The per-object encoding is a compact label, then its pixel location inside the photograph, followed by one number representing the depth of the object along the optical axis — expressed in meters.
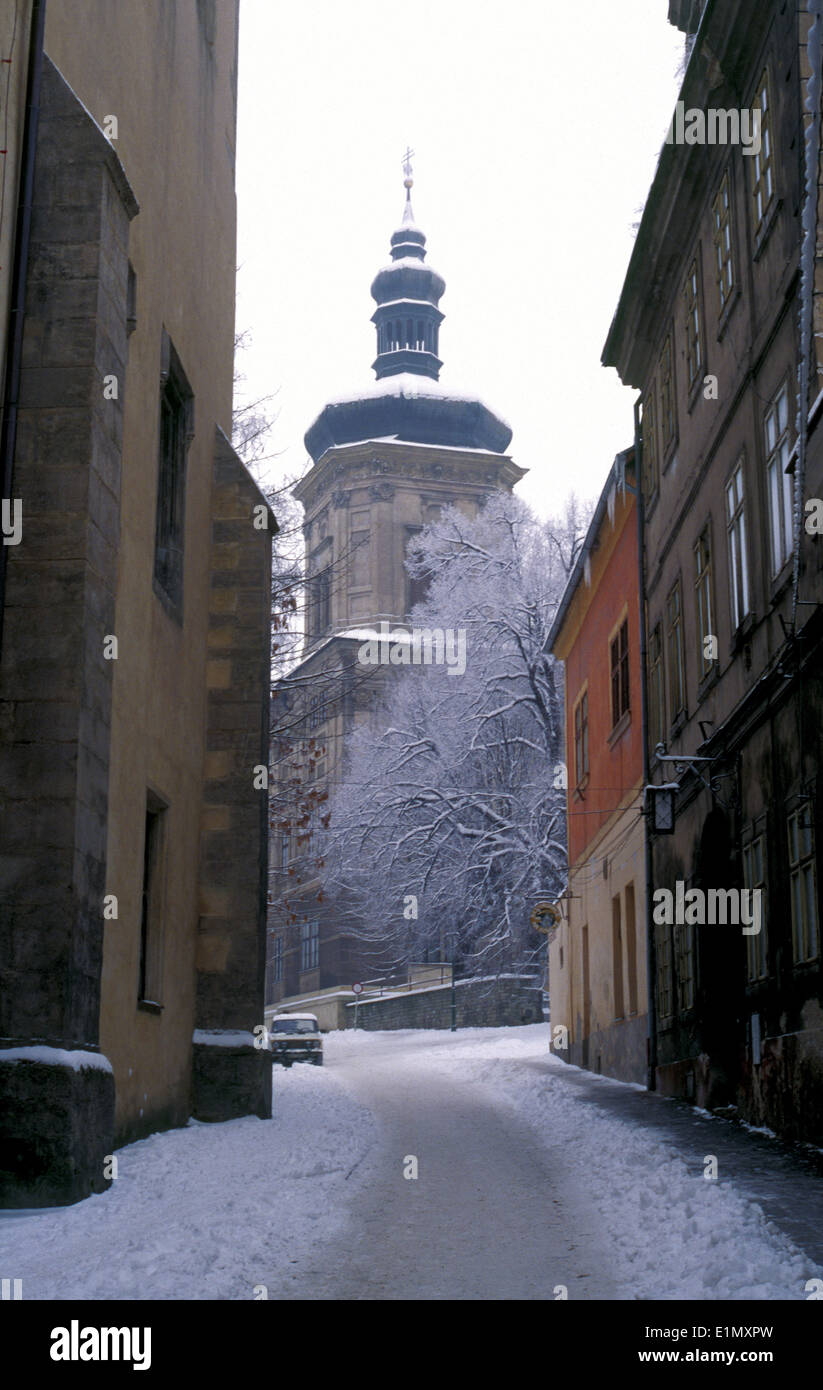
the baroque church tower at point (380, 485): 63.44
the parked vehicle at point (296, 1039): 34.78
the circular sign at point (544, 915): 30.95
